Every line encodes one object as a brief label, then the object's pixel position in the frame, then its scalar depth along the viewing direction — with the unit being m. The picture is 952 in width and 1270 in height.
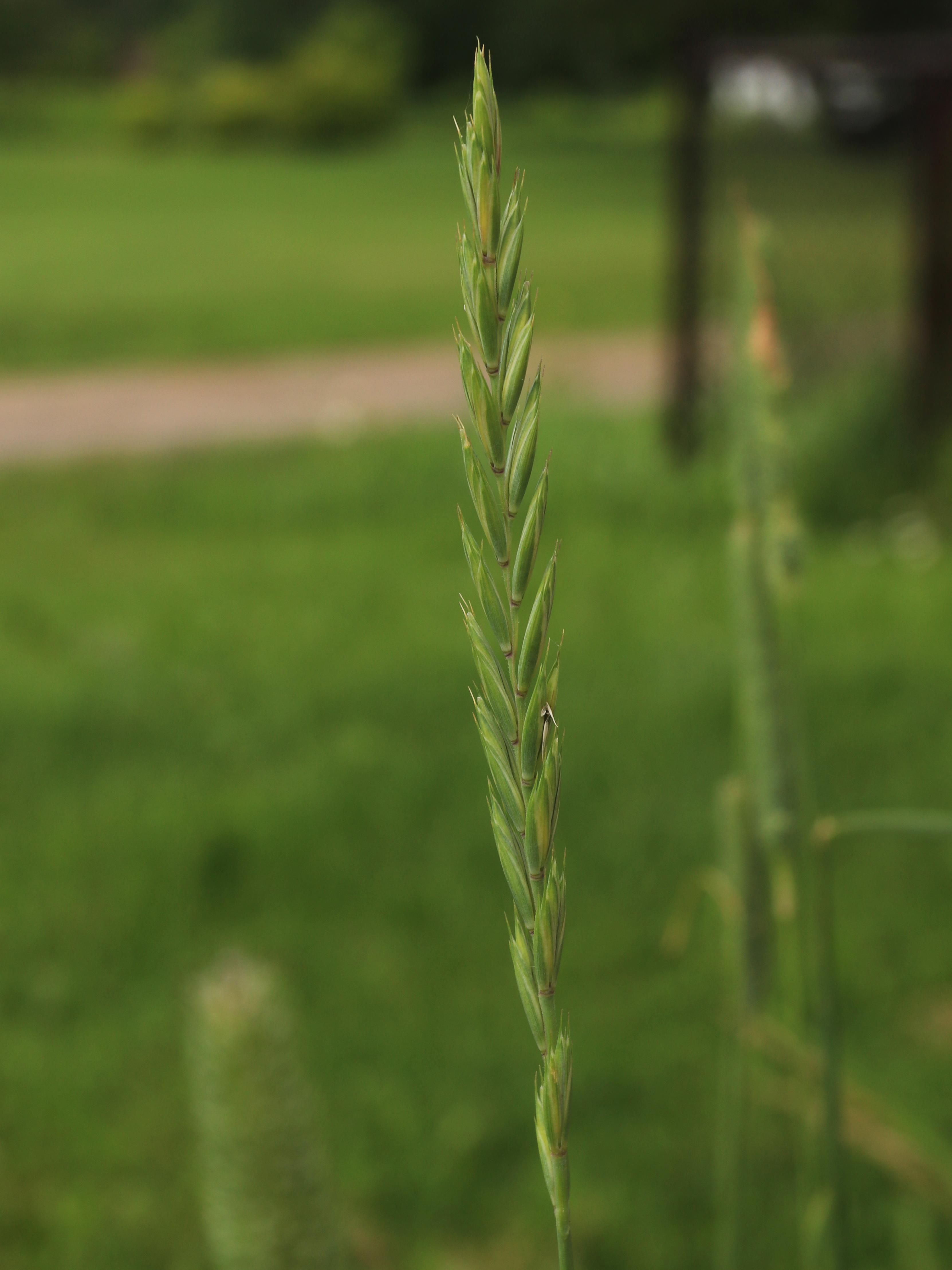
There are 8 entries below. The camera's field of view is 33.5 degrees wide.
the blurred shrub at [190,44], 25.70
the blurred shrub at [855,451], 5.71
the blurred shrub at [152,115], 24.72
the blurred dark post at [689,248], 6.20
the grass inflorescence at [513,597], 0.34
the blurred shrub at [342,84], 24.72
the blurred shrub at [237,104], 24.72
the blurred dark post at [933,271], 5.95
